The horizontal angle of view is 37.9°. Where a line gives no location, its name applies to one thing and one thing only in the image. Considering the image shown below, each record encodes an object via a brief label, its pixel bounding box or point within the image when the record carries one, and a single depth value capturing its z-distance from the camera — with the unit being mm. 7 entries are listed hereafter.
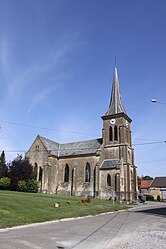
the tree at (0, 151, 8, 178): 42019
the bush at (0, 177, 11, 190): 39781
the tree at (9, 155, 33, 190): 40406
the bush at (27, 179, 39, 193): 40000
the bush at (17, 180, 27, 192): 39438
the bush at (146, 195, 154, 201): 58378
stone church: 41312
